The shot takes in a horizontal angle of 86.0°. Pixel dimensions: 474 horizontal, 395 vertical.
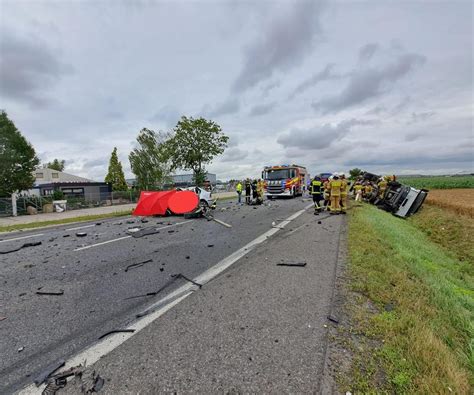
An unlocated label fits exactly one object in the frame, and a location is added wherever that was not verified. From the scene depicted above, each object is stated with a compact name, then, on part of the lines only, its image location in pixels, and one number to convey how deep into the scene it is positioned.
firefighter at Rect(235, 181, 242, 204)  20.68
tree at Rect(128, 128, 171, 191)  27.69
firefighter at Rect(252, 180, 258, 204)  18.65
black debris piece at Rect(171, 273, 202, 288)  3.95
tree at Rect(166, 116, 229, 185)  26.19
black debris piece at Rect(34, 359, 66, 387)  1.99
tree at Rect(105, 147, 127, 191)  40.55
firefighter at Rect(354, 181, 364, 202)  16.97
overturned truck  13.45
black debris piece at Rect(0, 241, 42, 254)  6.60
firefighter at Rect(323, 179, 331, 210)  12.62
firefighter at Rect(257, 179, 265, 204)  18.78
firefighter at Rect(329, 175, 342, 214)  11.30
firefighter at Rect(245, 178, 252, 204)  18.81
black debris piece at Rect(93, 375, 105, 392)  1.85
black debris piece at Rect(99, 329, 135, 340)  2.59
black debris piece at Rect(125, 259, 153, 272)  4.79
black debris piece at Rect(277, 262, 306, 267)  4.45
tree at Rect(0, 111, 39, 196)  23.53
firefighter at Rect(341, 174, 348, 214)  11.36
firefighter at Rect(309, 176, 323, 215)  11.98
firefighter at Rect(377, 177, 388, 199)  15.23
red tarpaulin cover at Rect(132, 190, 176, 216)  12.50
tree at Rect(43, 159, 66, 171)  66.88
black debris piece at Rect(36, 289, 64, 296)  3.72
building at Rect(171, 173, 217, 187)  66.41
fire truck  22.03
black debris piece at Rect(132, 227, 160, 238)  8.11
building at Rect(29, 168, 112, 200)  34.34
